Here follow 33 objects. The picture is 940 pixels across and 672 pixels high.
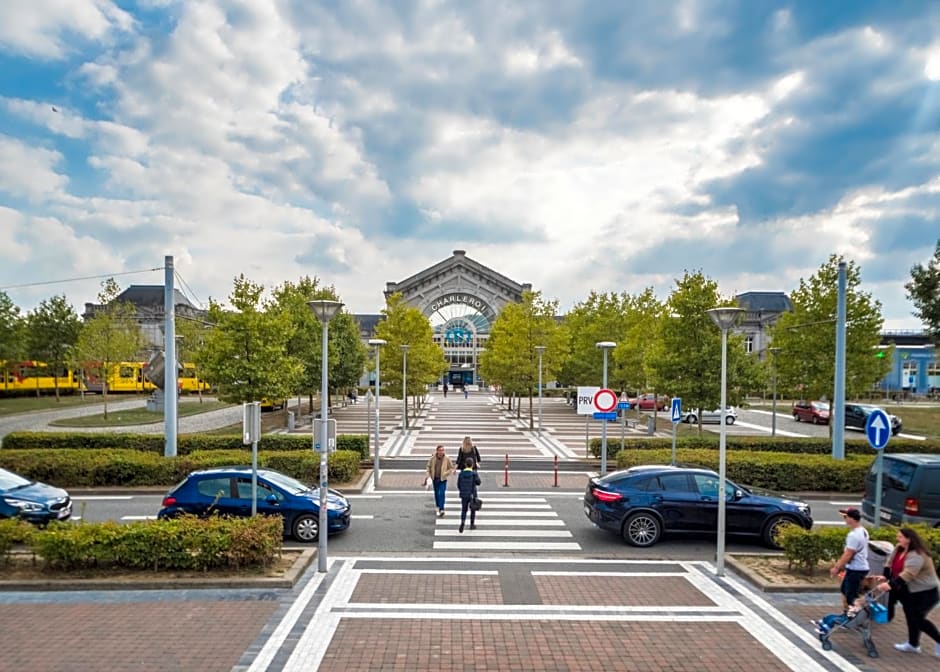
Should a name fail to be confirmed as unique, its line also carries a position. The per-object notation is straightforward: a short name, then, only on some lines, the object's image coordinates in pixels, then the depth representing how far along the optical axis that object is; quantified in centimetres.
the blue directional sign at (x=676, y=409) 1870
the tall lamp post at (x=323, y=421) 990
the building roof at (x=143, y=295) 8625
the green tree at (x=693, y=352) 2406
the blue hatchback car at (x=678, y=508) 1194
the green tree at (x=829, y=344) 2666
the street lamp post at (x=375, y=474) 1791
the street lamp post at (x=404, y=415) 3247
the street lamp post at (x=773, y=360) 2930
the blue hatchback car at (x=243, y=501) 1186
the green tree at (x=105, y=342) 3897
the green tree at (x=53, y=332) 5184
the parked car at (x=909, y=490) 1195
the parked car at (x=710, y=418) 3731
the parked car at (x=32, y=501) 1174
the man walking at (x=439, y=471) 1355
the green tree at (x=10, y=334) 4125
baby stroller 705
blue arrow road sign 965
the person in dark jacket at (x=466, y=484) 1265
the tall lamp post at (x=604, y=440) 1892
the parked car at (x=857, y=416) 3388
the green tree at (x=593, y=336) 4250
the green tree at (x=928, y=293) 2611
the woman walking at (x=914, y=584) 688
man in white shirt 764
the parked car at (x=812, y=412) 3885
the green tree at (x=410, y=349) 3825
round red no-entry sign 1825
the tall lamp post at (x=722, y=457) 998
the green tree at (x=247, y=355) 2461
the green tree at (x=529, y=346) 3734
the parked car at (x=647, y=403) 4638
